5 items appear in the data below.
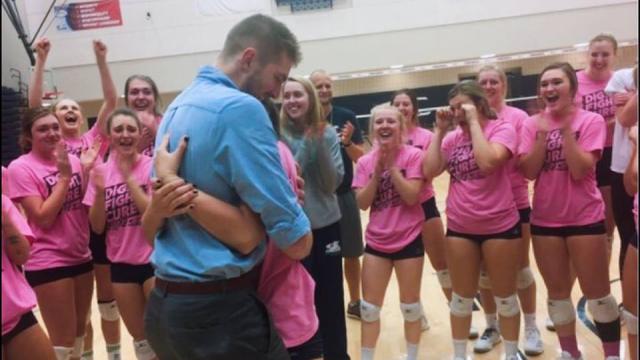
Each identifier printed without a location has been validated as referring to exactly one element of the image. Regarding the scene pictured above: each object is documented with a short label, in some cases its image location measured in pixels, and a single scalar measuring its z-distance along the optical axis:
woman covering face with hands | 3.11
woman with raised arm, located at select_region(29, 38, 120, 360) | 3.37
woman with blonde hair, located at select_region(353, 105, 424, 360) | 3.30
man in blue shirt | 1.60
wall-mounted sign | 10.58
